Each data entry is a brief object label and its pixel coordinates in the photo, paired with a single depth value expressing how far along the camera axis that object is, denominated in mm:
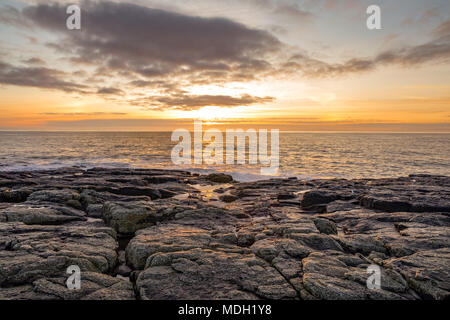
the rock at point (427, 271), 6383
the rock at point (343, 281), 6156
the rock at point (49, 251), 6898
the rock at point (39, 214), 11672
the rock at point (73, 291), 5977
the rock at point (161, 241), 8531
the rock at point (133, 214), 12016
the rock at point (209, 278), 6324
